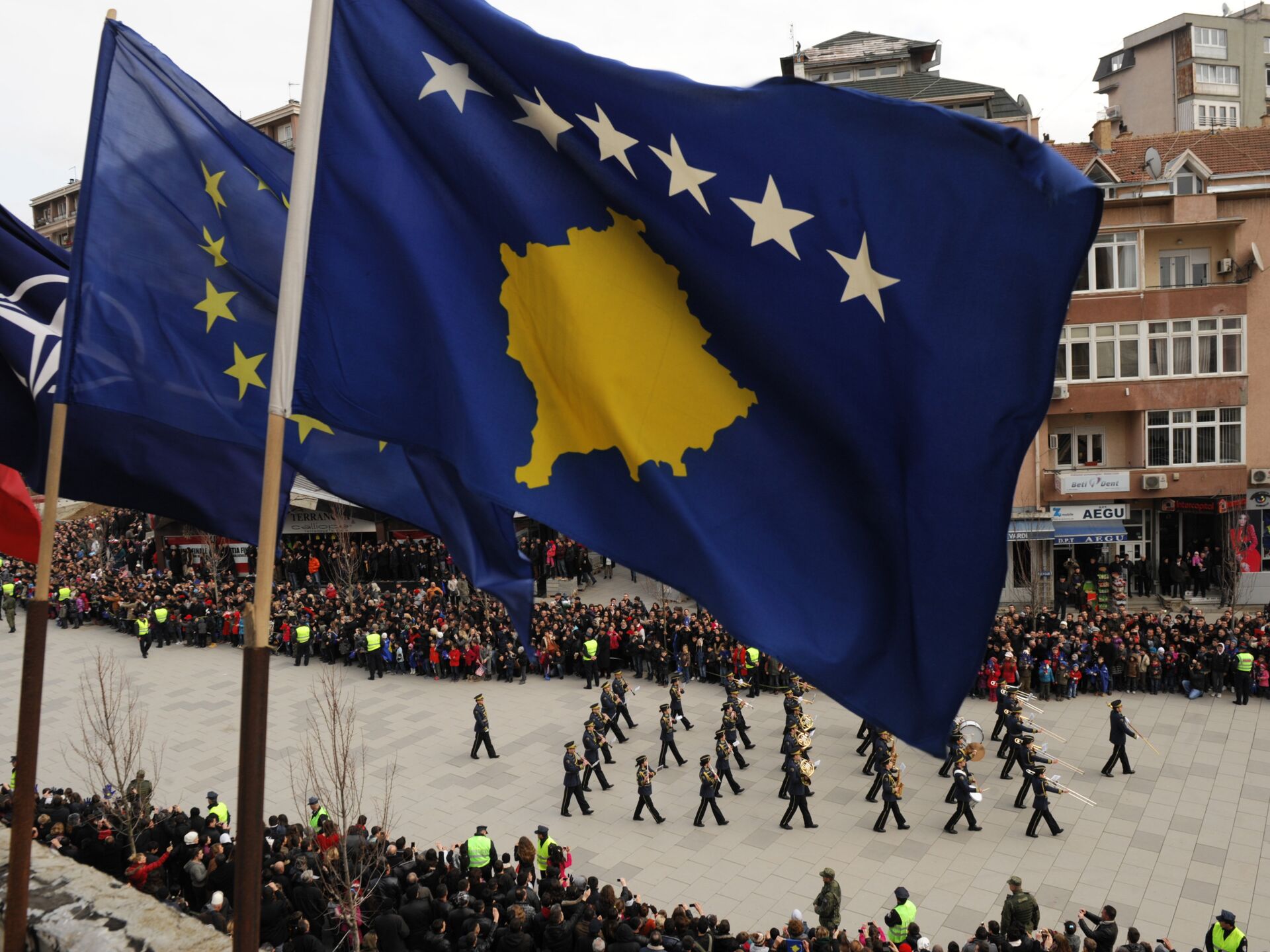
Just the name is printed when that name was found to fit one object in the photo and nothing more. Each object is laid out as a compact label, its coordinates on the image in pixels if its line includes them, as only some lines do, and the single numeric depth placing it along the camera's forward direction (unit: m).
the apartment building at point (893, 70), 41.94
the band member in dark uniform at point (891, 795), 18.66
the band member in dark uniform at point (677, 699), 23.88
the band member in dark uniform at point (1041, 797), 18.14
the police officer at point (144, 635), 35.16
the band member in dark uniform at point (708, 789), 19.27
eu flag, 6.95
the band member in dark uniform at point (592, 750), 21.00
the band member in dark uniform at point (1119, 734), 20.39
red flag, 9.88
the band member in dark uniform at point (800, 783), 18.78
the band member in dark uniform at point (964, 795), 18.53
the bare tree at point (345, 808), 14.08
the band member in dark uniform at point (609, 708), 23.72
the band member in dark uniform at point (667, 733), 22.23
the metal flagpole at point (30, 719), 5.86
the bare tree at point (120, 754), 17.78
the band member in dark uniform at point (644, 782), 19.41
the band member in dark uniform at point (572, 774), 19.95
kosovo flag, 4.53
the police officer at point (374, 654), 30.69
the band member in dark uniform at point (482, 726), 23.23
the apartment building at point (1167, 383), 35.06
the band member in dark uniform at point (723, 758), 20.03
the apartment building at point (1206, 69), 64.69
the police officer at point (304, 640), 32.91
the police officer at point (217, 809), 18.47
